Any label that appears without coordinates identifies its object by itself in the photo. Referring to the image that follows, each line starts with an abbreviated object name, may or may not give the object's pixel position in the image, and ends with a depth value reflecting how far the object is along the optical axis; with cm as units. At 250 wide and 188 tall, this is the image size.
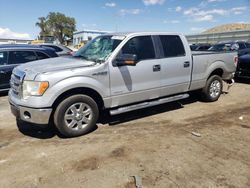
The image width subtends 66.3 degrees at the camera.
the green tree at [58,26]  6298
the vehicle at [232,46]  1129
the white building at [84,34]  4337
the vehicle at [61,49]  927
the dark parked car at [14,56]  598
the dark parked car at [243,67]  739
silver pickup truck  331
